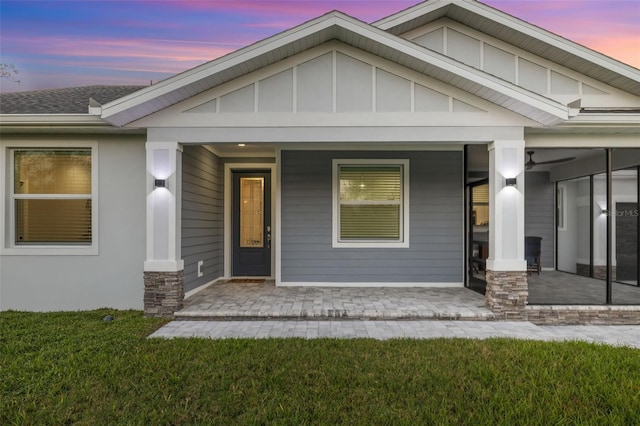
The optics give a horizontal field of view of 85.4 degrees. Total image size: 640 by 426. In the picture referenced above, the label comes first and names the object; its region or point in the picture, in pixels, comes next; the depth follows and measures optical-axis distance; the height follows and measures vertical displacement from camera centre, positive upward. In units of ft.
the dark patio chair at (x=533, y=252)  27.81 -3.01
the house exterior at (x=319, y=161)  16.76 +3.31
